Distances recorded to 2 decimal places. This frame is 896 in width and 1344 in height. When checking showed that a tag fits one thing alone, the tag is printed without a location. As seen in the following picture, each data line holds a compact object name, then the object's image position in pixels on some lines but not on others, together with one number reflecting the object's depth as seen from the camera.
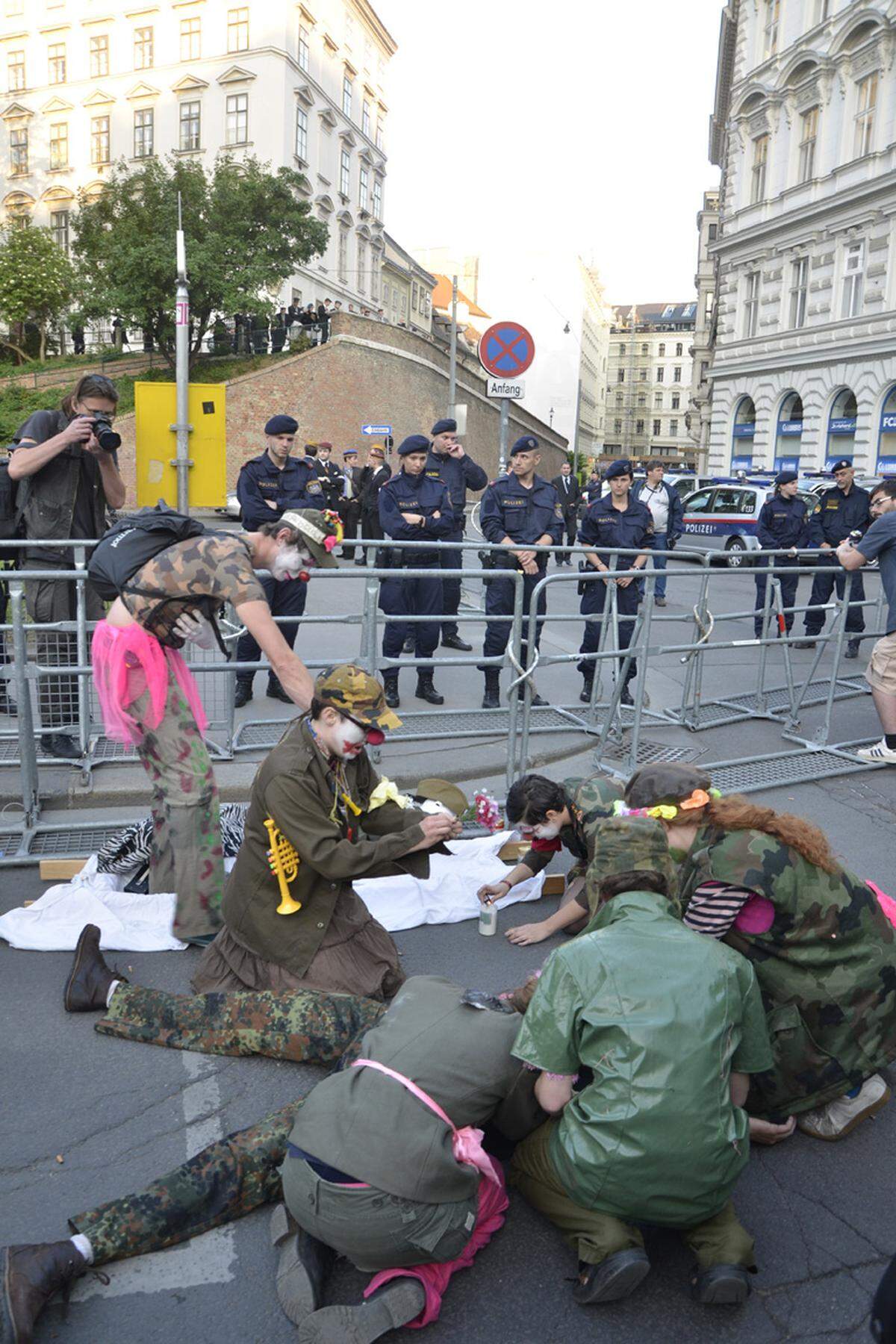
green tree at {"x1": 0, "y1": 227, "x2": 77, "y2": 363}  33.62
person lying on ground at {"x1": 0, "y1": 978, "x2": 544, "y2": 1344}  2.36
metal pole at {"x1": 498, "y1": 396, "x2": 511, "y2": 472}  8.67
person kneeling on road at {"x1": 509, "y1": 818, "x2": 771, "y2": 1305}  2.43
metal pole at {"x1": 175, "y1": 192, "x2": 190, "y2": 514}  7.23
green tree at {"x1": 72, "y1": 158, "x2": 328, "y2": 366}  28.98
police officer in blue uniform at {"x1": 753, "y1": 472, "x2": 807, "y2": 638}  11.88
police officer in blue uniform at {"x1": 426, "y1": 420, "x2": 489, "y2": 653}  8.93
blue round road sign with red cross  8.45
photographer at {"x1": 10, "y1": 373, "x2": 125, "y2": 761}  5.61
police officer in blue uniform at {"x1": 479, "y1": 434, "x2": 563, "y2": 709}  8.17
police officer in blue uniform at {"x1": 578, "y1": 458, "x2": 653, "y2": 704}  8.58
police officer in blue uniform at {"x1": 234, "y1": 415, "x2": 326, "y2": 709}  7.80
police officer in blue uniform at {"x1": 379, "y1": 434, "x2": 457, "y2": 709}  7.88
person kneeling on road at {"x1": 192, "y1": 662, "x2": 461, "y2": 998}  3.53
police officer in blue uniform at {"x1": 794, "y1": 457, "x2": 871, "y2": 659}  11.24
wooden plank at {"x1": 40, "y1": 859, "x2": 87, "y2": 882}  4.73
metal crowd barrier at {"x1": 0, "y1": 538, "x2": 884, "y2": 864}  5.15
